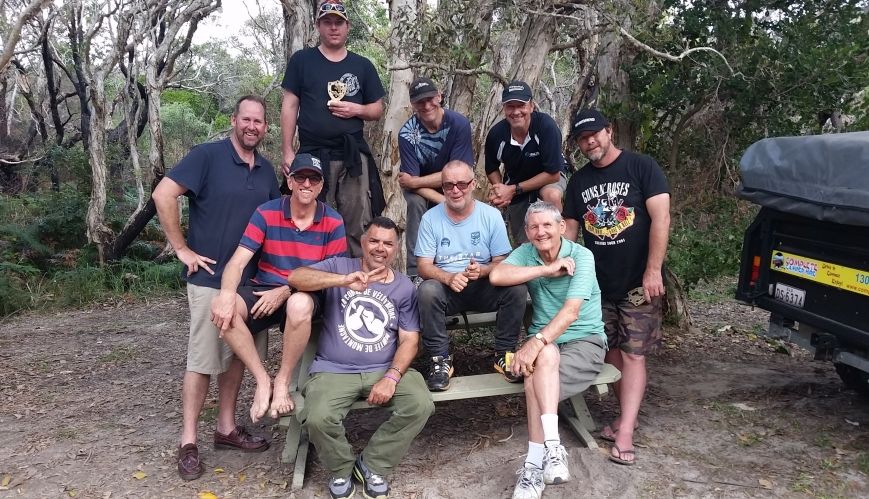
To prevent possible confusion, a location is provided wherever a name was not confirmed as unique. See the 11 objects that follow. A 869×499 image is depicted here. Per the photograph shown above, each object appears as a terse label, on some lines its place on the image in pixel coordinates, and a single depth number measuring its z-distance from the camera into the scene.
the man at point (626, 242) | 4.13
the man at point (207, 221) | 4.09
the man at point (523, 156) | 4.84
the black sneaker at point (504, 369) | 4.03
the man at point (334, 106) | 4.85
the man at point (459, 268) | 4.11
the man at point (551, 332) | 3.70
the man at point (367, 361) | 3.73
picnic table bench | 3.97
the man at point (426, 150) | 4.88
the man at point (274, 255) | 3.96
